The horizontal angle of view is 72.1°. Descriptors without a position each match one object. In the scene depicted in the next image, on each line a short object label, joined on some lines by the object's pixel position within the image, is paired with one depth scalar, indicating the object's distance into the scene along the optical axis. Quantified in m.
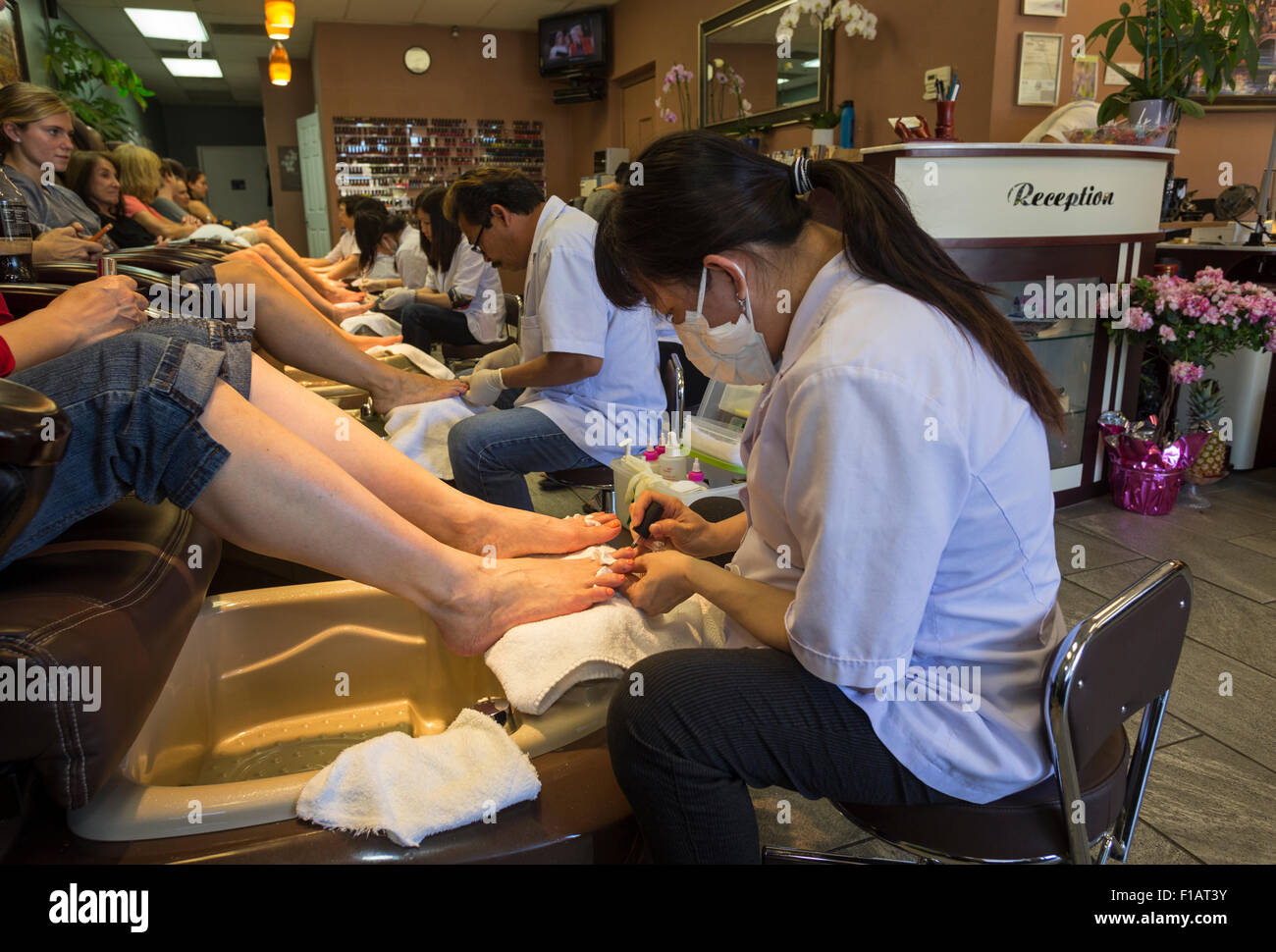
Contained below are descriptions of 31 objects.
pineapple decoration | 3.27
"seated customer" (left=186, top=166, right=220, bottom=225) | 8.96
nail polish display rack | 8.88
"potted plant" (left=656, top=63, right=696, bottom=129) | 6.62
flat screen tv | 8.16
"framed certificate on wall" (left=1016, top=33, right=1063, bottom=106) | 3.94
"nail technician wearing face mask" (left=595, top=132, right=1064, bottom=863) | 0.81
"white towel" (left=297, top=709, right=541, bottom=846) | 0.99
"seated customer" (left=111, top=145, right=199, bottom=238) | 4.93
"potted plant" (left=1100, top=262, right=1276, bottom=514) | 2.97
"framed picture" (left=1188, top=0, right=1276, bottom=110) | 4.46
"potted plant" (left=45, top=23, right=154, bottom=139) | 5.41
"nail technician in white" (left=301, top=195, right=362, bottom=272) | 6.81
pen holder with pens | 3.07
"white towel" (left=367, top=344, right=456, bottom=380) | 2.80
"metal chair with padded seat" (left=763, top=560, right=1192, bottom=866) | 0.83
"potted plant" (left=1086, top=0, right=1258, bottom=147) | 3.13
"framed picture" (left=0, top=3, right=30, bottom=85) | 4.79
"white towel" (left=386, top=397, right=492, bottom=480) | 2.21
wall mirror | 5.20
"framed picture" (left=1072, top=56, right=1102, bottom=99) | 4.05
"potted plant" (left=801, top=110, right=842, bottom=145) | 4.83
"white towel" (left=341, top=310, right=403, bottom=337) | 3.41
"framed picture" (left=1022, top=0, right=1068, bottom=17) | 3.88
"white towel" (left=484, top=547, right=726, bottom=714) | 1.18
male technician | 2.15
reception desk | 2.86
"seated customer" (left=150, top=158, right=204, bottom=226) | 6.04
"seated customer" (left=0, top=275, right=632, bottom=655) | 1.06
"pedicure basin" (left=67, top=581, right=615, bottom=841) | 1.37
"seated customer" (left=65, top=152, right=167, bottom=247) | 4.43
